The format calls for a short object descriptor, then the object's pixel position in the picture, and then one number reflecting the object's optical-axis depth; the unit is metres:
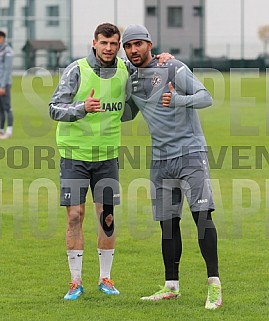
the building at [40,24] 70.31
